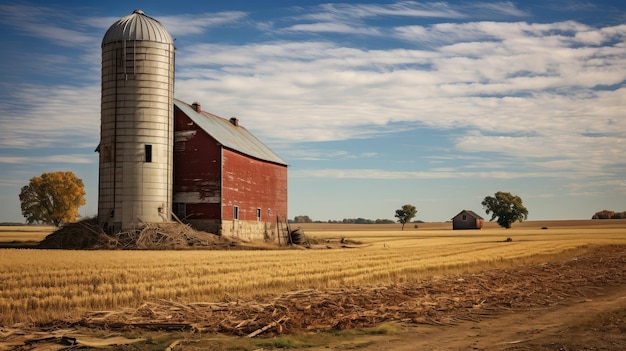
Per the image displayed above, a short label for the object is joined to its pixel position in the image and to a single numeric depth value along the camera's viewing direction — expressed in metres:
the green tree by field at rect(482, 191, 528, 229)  118.81
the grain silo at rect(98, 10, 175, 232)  41.00
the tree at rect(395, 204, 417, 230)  133.50
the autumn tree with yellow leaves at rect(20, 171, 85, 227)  90.62
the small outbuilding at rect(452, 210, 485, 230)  122.97
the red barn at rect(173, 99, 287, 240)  43.56
